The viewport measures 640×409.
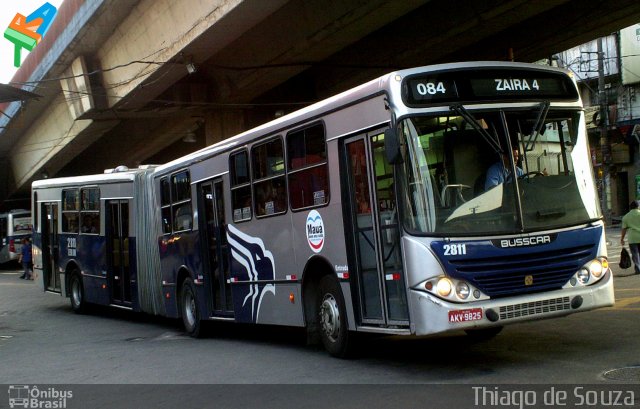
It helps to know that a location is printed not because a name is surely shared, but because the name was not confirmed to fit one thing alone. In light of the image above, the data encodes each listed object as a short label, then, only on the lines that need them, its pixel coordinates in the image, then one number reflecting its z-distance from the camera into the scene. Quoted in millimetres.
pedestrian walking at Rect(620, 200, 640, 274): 18734
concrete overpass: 19469
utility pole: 43031
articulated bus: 8547
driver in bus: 8758
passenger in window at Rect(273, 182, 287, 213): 11516
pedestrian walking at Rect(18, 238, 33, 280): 34656
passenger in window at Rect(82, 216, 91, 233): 19969
